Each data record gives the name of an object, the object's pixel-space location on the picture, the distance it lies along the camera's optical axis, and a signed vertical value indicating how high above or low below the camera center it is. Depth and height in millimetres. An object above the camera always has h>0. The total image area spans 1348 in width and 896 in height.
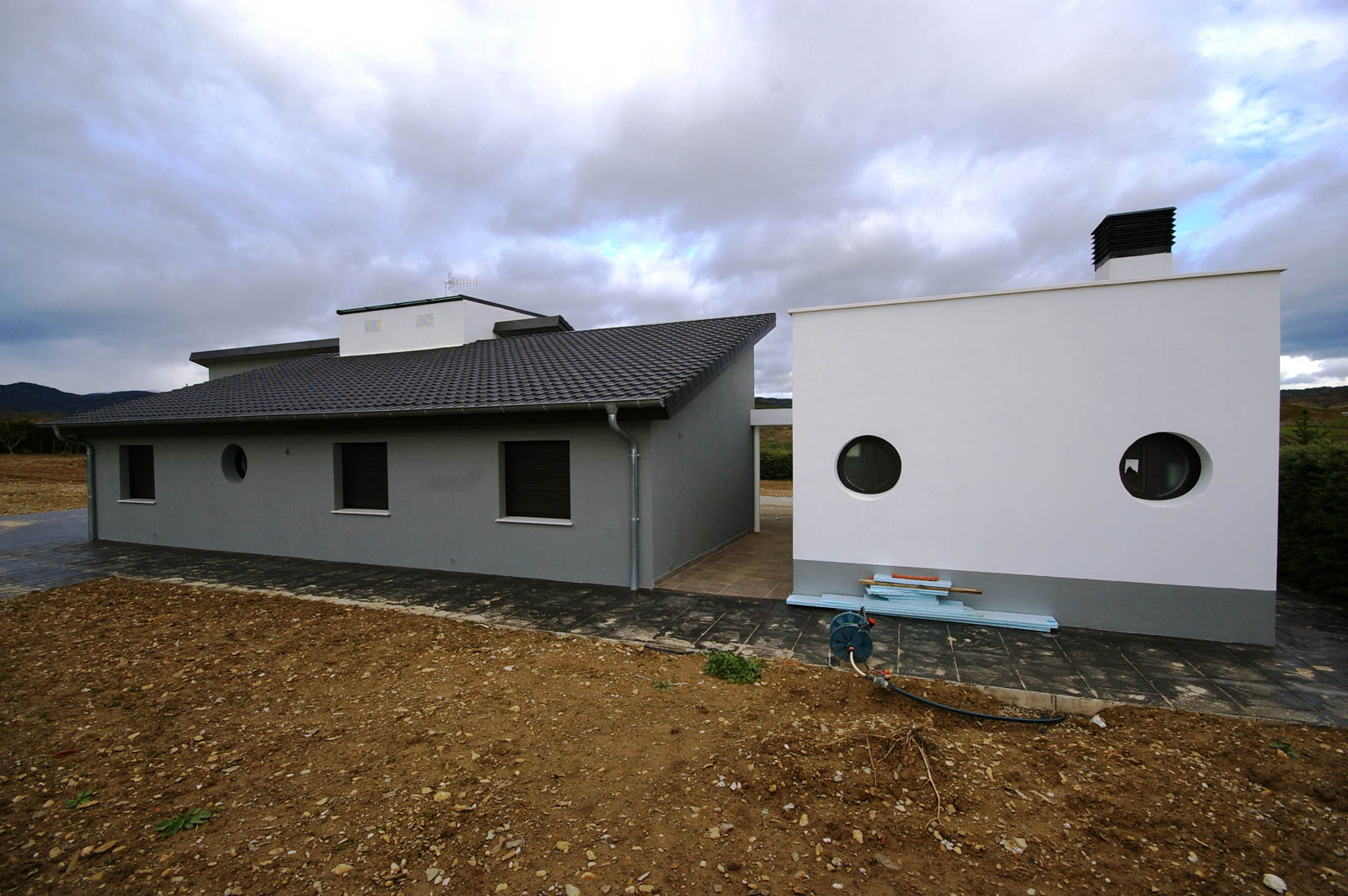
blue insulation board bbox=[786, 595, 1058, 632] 5797 -1856
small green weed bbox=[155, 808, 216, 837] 2982 -1999
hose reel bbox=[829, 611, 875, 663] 4617 -1619
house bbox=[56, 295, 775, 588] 7680 -252
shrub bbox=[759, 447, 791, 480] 23453 -1073
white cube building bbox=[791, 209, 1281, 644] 5406 -94
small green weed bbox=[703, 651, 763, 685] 4715 -1937
